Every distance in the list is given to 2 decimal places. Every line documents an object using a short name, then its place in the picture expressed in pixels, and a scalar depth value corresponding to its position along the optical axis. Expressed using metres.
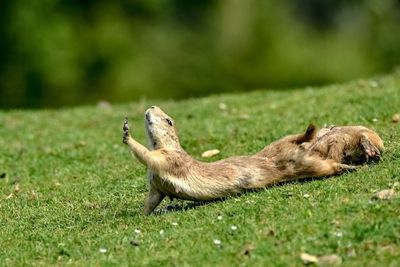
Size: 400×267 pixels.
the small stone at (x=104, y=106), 37.81
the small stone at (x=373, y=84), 32.41
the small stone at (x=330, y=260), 14.93
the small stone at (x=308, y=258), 15.07
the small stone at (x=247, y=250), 15.70
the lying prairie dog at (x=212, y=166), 18.58
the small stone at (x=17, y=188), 23.72
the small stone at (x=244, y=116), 29.73
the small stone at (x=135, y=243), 16.90
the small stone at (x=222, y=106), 32.81
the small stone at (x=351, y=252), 15.11
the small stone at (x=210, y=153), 25.50
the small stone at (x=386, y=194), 17.00
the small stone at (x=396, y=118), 25.89
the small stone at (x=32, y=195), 22.57
